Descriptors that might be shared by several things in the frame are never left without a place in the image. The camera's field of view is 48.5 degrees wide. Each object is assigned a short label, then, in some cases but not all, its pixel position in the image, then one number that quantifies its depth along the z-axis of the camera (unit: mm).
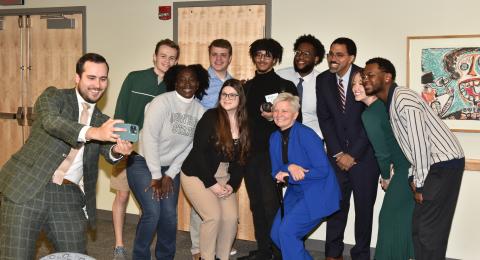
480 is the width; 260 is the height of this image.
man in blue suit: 4312
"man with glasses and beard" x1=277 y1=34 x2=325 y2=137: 4590
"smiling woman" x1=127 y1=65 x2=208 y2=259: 4078
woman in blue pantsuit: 3895
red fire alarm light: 5613
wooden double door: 6152
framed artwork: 4434
